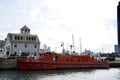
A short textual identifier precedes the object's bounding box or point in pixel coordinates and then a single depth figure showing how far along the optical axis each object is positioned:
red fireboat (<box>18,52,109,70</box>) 29.95
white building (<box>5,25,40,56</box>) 40.00
